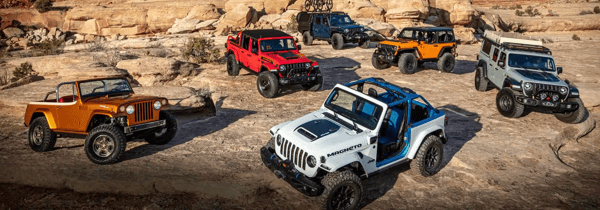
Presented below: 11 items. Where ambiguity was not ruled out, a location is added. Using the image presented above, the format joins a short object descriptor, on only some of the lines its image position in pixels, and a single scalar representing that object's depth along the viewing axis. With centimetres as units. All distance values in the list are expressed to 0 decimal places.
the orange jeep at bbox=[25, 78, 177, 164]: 773
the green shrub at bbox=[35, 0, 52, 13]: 3628
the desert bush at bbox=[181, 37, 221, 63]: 1888
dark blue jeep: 2183
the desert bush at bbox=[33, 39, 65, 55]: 2334
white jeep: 607
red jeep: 1286
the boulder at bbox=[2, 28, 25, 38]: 3225
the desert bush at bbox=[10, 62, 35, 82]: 1648
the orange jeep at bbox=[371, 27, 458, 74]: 1636
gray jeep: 1081
